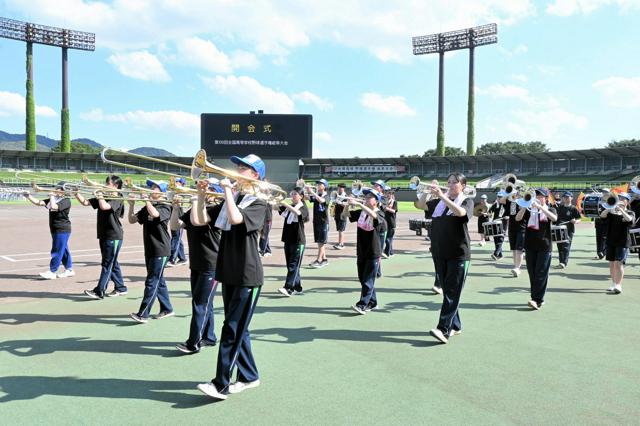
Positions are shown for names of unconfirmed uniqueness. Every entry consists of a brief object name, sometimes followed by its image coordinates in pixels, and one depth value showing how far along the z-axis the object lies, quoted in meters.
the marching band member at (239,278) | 4.13
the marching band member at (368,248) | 7.30
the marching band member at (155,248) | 6.48
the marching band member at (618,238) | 8.95
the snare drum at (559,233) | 10.30
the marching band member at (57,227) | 9.27
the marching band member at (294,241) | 8.53
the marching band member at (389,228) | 13.21
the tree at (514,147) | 106.44
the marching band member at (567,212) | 13.34
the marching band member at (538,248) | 7.65
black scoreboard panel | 51.25
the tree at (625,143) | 86.81
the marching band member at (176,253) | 10.35
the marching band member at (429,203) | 6.37
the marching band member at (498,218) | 13.47
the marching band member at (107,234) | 7.85
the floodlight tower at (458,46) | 71.50
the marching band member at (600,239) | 13.88
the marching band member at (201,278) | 5.30
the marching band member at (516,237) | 10.73
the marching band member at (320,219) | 11.94
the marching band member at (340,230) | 15.24
